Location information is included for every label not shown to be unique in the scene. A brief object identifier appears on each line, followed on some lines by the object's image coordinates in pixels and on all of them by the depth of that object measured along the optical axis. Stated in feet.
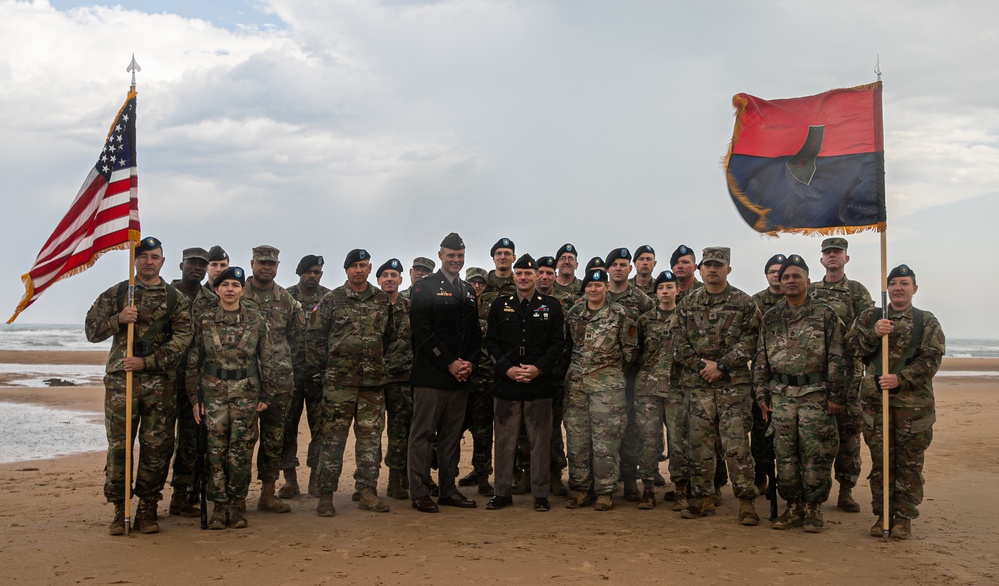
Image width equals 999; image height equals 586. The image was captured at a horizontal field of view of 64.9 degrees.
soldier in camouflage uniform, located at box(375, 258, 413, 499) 25.85
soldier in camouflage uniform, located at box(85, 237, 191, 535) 21.20
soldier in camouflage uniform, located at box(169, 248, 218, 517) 23.31
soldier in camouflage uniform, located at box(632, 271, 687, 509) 24.54
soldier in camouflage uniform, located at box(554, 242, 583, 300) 30.12
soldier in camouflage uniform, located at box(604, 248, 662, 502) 25.63
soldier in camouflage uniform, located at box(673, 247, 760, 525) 22.33
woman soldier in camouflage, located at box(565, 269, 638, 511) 23.98
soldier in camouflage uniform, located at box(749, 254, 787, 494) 26.53
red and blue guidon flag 21.62
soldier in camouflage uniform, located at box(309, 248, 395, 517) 23.71
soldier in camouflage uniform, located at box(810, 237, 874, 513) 24.62
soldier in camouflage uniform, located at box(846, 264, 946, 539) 20.90
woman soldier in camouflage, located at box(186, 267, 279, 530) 21.63
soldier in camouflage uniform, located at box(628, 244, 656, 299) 29.68
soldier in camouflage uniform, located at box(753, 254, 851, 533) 21.31
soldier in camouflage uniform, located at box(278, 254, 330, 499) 26.07
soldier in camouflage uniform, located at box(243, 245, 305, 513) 23.98
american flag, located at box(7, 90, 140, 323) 22.35
